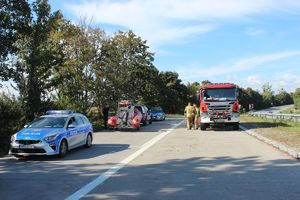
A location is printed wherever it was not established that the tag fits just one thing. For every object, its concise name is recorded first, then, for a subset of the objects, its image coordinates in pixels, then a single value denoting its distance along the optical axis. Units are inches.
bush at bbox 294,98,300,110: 3390.7
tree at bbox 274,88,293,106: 6363.2
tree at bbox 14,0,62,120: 904.9
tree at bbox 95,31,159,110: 1418.6
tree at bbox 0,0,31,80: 741.3
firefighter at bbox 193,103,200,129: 1130.6
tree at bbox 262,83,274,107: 5544.3
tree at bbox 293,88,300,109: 3390.7
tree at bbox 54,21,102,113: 1291.8
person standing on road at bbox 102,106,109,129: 1238.3
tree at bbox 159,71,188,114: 3368.6
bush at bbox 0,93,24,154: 741.4
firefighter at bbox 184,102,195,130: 1120.2
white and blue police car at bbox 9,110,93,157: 529.7
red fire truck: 1043.9
